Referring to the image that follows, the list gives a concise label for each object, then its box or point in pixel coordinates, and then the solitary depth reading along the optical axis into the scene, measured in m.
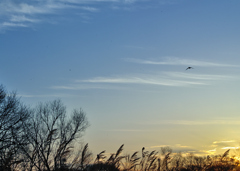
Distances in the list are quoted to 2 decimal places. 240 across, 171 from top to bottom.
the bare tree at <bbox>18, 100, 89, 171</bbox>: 49.48
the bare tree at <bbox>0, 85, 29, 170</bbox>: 33.28
